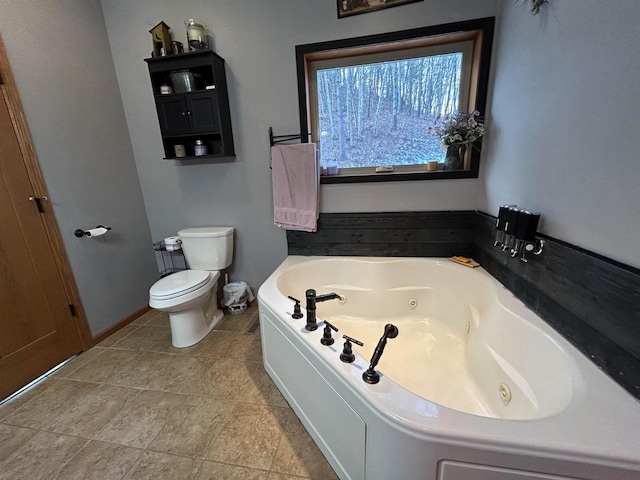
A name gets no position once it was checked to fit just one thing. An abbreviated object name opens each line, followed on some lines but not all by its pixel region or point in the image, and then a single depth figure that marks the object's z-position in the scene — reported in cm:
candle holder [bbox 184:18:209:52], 185
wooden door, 154
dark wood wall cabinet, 189
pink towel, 194
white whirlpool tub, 70
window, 178
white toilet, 182
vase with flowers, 170
